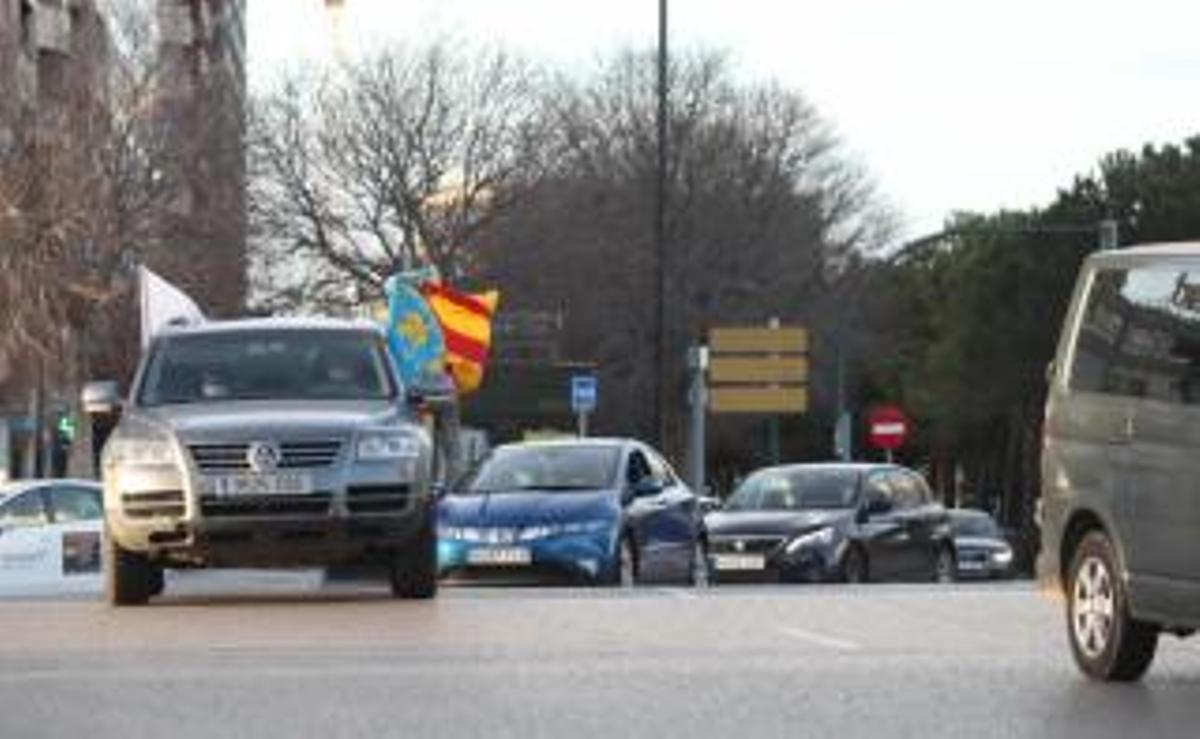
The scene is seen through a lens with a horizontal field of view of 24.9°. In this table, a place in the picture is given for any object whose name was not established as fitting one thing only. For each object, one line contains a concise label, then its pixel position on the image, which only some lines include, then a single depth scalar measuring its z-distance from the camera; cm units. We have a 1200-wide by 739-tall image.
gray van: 1175
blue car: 2316
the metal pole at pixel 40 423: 4512
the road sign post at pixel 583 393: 4338
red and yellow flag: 3788
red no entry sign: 5762
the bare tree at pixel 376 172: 5816
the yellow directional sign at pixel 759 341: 4756
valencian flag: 3459
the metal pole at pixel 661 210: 4459
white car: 2908
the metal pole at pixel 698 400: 4359
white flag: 2867
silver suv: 1752
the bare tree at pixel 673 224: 6353
